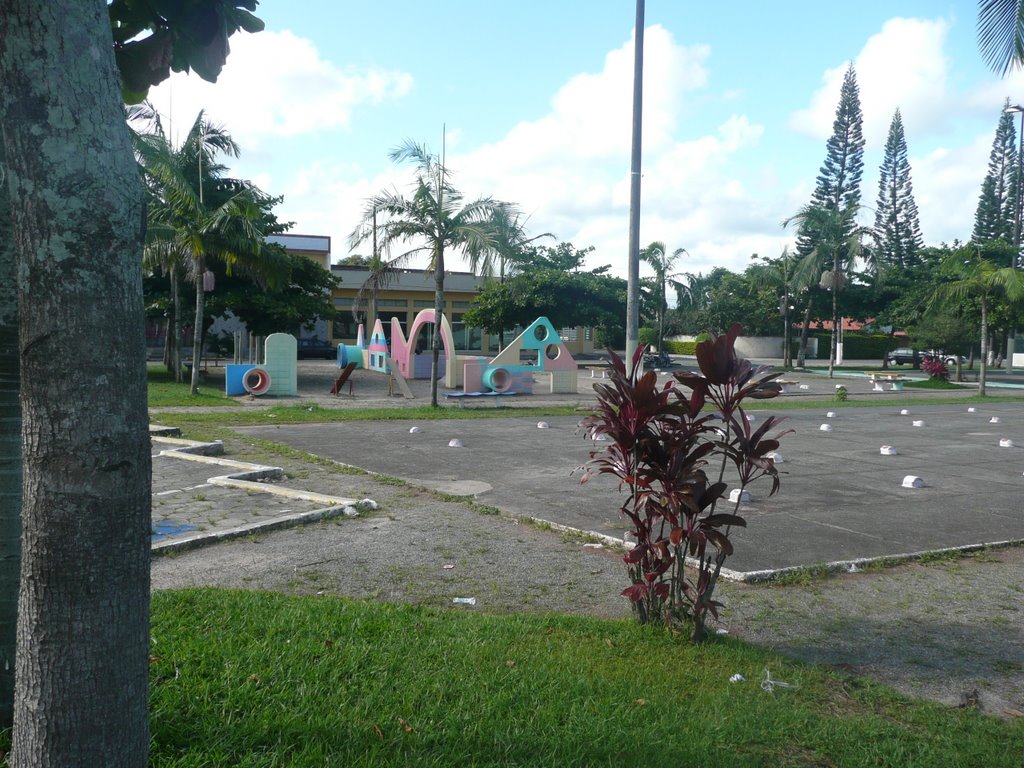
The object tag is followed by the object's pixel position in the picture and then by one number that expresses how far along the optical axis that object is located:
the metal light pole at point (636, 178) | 14.73
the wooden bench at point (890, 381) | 30.51
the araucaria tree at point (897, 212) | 56.19
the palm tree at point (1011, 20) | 9.86
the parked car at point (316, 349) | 49.47
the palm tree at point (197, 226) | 19.55
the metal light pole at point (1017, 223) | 36.56
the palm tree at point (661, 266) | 46.09
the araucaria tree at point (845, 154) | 52.47
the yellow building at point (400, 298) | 52.94
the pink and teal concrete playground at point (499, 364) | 25.27
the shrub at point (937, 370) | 33.97
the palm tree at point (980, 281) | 25.86
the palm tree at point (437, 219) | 19.39
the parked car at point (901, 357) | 54.69
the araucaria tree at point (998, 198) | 52.97
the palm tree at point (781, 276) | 46.75
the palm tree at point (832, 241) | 42.44
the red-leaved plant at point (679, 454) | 4.33
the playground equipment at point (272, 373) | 22.81
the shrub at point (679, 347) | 61.45
